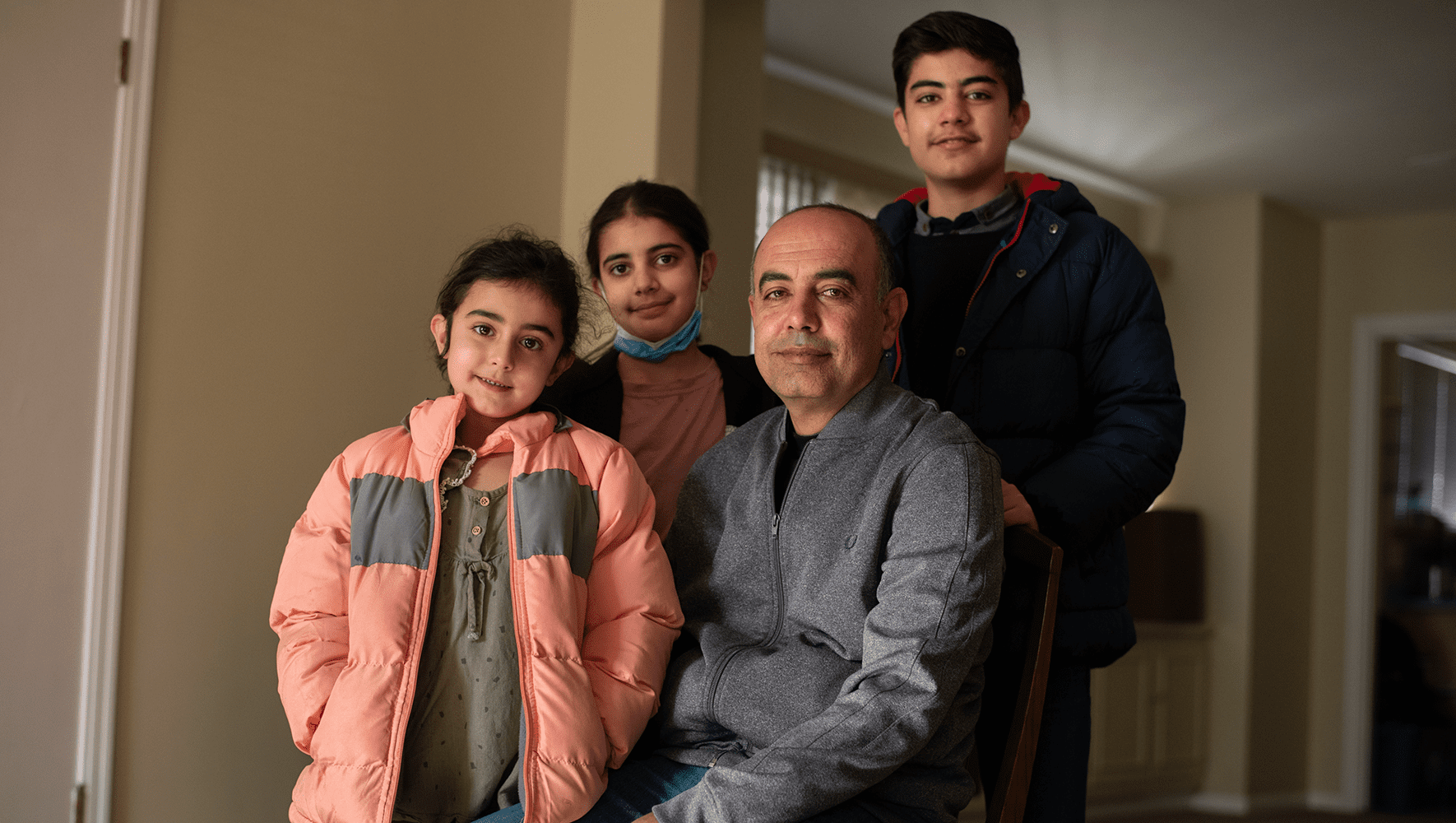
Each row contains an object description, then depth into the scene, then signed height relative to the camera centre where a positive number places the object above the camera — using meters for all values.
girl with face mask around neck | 1.97 +0.13
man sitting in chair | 1.32 -0.17
